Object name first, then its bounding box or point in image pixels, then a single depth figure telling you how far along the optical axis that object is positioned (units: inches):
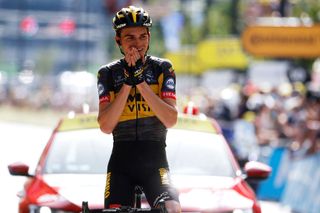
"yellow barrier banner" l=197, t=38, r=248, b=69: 3454.4
